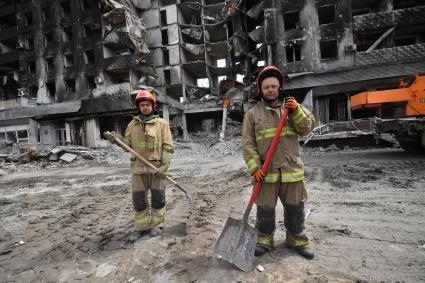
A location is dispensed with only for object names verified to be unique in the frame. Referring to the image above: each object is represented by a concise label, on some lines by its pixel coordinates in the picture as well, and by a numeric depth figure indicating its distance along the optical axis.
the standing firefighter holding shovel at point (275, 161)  2.29
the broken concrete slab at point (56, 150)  13.76
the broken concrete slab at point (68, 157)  13.40
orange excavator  6.56
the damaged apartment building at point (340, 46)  14.45
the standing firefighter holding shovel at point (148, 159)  3.05
